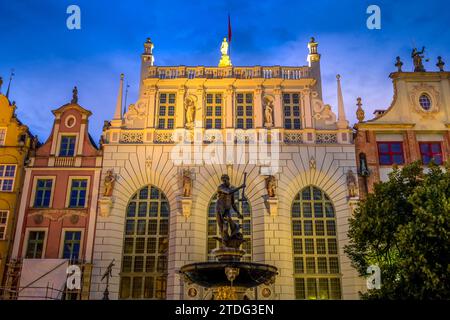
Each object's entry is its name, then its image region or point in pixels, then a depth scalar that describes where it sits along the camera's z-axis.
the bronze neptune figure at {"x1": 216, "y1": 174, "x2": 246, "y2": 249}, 16.98
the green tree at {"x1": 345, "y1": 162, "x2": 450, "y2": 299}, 16.20
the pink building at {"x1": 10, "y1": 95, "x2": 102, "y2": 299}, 26.95
